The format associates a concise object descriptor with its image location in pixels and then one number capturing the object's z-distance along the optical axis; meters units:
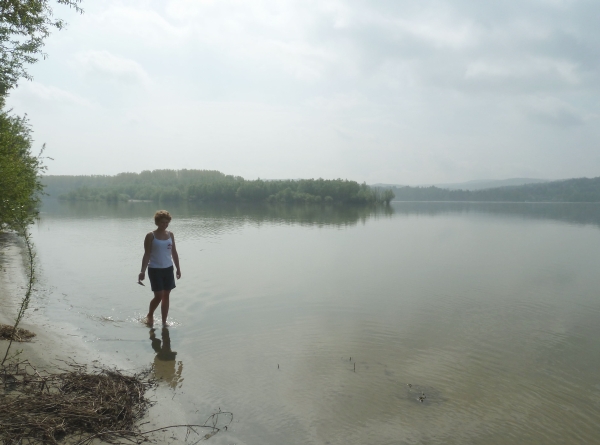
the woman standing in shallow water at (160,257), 7.54
